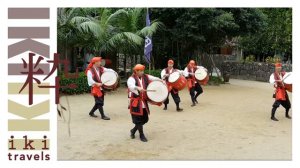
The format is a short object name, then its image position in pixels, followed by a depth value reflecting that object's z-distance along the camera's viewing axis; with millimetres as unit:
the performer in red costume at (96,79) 8859
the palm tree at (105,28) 13719
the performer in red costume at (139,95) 7076
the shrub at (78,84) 12828
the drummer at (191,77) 11062
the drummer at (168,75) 10031
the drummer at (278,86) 9095
